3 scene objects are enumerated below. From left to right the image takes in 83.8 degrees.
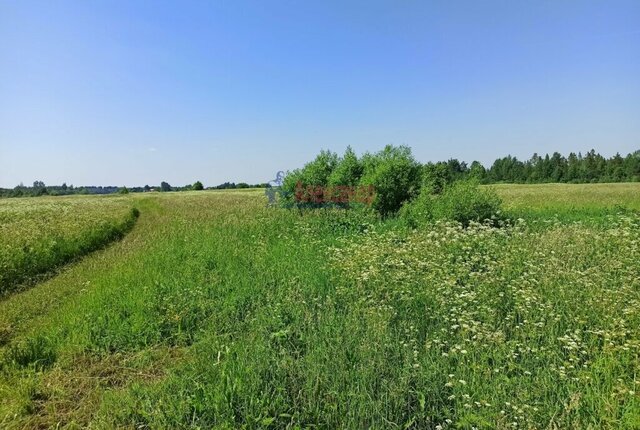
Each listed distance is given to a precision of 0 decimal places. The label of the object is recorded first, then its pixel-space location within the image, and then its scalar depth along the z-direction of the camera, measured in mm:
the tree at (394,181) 18016
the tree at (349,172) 21484
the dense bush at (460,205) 12750
